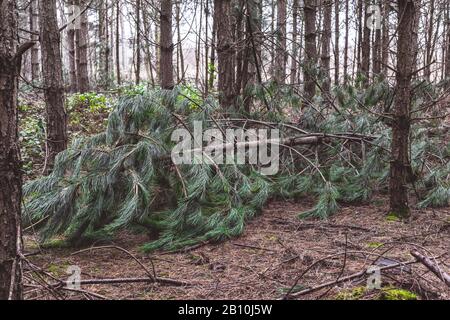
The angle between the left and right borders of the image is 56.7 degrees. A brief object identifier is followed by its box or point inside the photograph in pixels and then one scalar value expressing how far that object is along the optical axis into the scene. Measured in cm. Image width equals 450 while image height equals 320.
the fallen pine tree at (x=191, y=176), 358
